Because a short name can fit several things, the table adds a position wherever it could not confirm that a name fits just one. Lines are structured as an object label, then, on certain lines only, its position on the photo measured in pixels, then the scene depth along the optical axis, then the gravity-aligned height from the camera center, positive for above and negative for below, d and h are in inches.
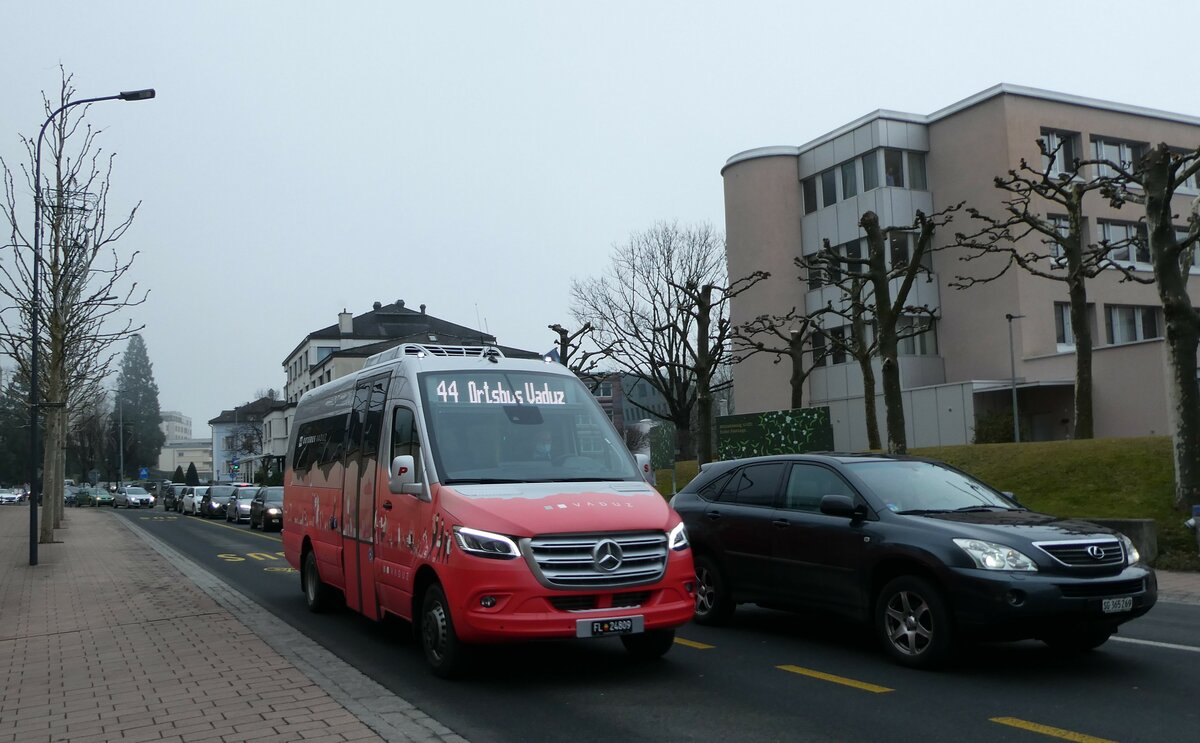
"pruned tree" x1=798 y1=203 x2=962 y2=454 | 970.7 +142.2
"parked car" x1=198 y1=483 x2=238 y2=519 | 1849.2 -46.9
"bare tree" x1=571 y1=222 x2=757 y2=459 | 2085.4 +264.2
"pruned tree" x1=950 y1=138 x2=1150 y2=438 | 935.0 +164.3
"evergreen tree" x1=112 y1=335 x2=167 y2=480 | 5098.4 +356.7
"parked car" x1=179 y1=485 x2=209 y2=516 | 2028.8 -48.1
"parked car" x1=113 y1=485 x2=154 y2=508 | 2746.1 -52.1
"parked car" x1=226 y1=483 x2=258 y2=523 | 1579.7 -46.3
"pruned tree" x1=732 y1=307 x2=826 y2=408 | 1435.8 +172.1
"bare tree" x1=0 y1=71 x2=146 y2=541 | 1071.6 +202.0
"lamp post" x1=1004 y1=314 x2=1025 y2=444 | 1388.2 +108.8
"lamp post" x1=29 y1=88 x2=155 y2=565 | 755.4 +81.1
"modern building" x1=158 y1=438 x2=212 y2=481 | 7411.4 +116.4
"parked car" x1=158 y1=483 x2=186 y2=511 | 2396.7 -45.7
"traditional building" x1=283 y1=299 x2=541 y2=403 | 3326.8 +435.6
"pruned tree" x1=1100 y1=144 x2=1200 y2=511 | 678.5 +77.0
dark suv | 298.8 -35.0
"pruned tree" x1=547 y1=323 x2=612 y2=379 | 1738.4 +189.6
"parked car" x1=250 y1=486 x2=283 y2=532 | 1343.5 -48.0
